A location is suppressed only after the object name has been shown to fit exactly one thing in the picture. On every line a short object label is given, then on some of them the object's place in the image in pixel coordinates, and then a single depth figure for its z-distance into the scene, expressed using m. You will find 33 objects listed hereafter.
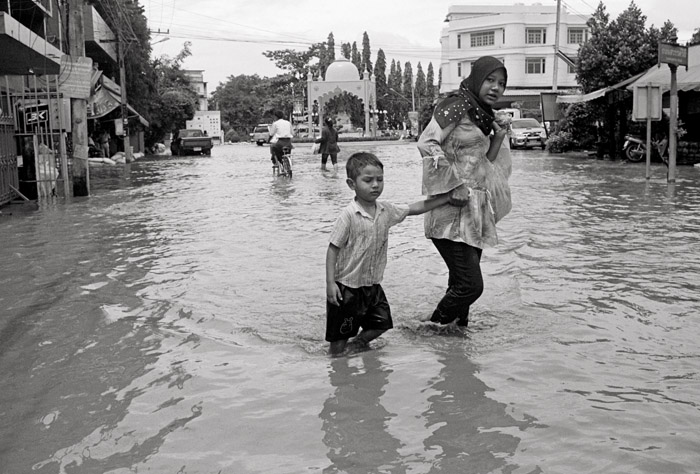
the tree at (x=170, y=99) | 48.92
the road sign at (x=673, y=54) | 15.34
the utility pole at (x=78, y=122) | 16.45
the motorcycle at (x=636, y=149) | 25.39
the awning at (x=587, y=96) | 24.68
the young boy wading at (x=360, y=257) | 4.71
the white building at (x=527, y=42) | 66.88
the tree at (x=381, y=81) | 95.38
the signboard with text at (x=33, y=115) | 16.58
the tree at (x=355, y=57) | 104.53
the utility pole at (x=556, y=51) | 46.44
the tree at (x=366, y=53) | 105.50
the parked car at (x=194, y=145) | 42.56
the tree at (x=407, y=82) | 112.38
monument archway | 69.38
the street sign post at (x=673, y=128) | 16.31
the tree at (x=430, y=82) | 112.75
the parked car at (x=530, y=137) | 38.88
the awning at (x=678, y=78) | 20.47
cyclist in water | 19.91
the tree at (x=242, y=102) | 102.81
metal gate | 14.29
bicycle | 20.11
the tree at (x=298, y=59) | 87.81
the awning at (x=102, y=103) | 28.31
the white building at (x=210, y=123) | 77.12
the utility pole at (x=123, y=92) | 36.38
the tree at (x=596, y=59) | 29.95
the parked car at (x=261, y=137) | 60.84
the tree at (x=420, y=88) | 112.06
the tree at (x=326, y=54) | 88.38
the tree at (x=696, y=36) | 36.32
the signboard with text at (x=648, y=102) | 16.83
